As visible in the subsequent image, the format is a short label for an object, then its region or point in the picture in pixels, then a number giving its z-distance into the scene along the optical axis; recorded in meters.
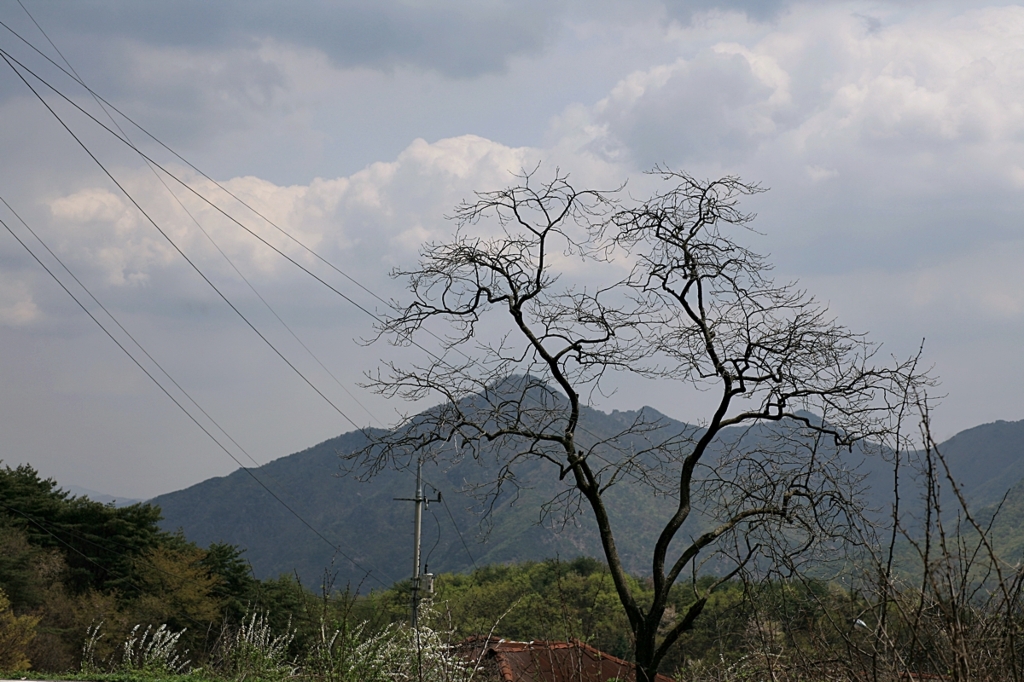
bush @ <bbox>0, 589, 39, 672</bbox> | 25.92
